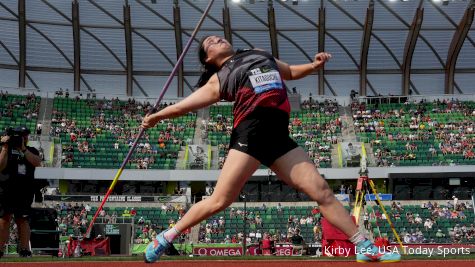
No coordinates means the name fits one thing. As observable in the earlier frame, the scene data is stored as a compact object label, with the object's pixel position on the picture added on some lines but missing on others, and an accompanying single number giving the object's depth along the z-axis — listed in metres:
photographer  10.60
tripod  19.45
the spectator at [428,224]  36.35
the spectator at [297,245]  24.53
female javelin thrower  6.17
